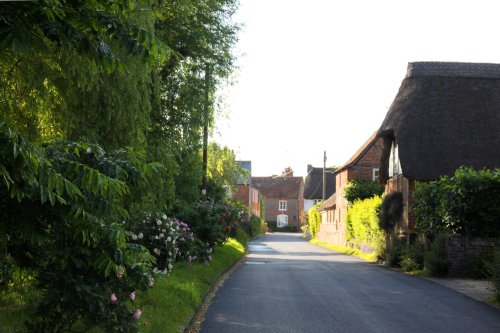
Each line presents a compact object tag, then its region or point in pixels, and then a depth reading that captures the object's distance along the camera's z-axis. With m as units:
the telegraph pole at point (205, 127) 18.33
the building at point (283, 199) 120.50
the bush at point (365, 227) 30.75
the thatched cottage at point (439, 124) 28.00
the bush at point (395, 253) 25.62
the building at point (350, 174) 45.44
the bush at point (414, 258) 22.89
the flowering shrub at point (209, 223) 21.52
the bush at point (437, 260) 20.45
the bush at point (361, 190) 42.53
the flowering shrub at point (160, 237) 13.61
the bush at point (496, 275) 13.17
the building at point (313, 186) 105.14
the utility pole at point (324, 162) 56.28
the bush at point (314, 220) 64.69
